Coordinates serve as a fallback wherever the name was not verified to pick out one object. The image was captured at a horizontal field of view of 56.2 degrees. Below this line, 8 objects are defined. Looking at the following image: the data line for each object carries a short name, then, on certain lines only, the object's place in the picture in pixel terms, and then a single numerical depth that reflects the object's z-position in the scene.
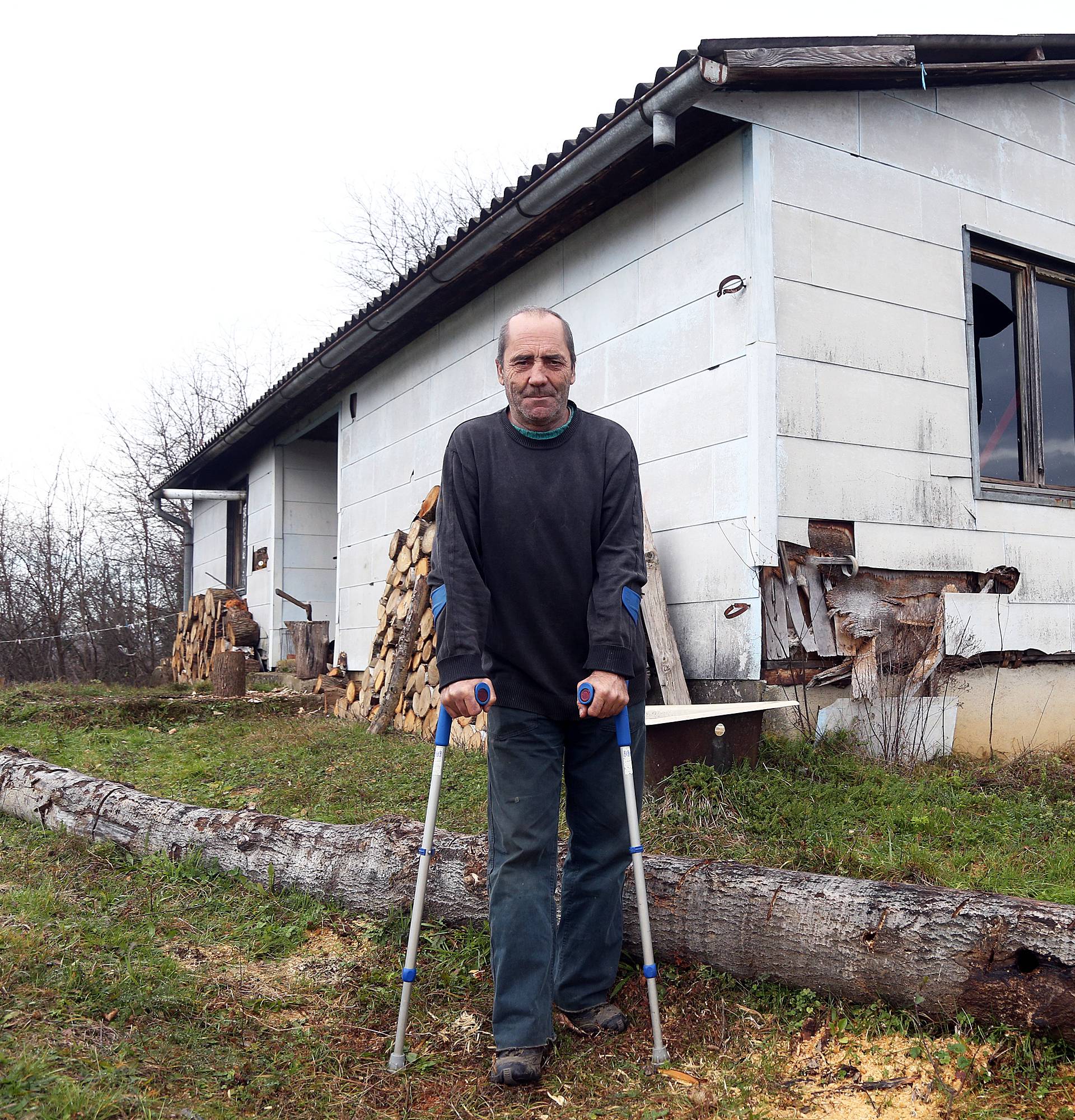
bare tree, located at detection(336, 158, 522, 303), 23.58
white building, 5.46
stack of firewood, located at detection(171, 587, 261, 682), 13.37
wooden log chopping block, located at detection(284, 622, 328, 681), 11.38
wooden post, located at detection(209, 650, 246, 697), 10.51
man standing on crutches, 2.85
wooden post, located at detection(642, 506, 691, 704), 5.56
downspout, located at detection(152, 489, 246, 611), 15.27
